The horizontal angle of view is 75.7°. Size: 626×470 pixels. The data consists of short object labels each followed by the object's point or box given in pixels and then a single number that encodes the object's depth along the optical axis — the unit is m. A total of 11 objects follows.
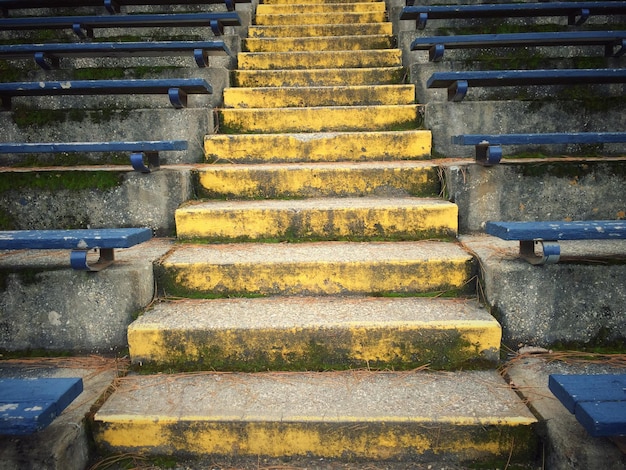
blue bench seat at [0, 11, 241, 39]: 3.79
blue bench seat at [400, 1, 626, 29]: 3.58
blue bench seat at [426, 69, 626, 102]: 2.65
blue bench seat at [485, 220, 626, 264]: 1.62
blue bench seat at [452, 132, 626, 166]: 2.16
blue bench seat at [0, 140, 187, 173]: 2.26
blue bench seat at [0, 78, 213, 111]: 2.70
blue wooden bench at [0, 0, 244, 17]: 4.26
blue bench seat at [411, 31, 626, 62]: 3.07
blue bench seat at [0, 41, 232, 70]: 3.18
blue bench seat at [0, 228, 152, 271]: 1.69
